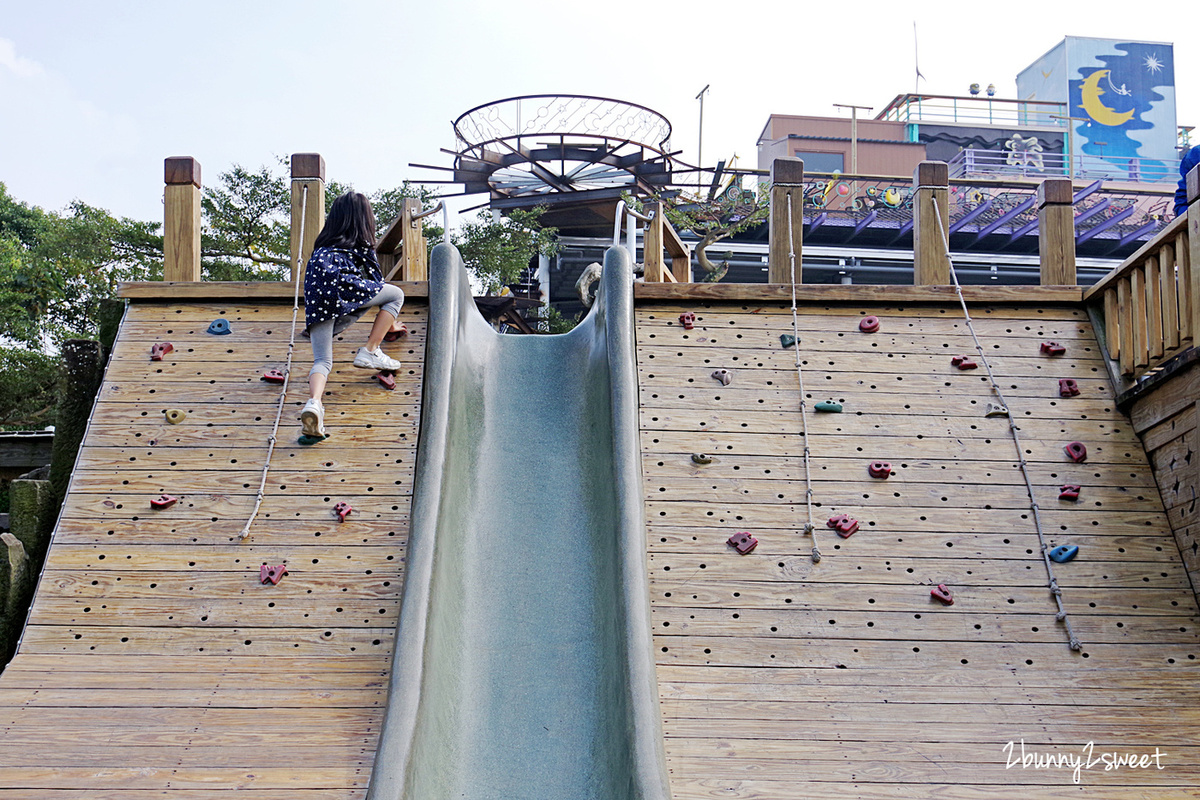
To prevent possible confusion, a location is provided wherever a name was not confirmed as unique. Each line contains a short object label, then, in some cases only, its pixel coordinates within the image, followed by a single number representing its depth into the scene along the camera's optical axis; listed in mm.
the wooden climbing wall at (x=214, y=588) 3400
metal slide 3445
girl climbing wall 5195
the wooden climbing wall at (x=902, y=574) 3473
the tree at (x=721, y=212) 15938
